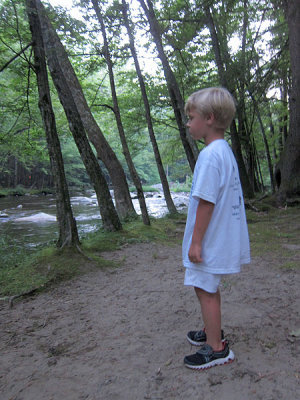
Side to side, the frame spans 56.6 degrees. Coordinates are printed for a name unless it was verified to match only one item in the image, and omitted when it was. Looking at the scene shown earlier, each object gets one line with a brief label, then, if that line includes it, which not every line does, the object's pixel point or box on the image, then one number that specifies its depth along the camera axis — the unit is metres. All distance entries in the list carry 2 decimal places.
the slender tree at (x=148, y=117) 6.85
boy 1.66
